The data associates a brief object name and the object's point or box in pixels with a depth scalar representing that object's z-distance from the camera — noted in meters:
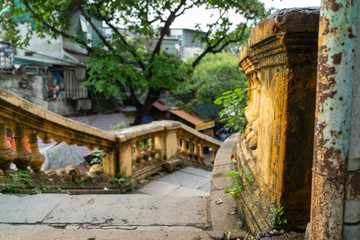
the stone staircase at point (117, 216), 1.79
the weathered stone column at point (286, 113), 1.17
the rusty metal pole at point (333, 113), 0.89
